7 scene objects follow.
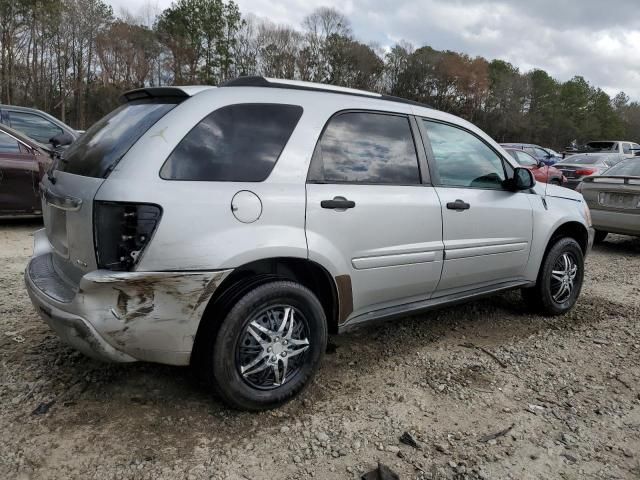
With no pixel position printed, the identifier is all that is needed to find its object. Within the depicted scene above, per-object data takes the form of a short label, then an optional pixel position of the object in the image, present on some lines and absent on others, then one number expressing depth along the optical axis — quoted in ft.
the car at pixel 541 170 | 41.86
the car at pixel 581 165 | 45.21
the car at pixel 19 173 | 22.31
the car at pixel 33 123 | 27.55
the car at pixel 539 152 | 59.78
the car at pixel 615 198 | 24.03
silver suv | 7.55
